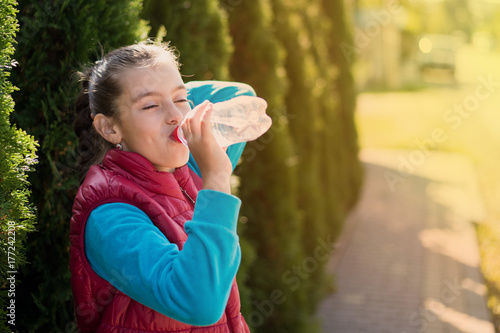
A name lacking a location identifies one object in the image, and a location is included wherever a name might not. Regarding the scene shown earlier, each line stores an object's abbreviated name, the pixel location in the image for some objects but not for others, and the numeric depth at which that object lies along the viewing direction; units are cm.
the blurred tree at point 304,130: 616
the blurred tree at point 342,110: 880
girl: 160
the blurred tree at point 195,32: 348
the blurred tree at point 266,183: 496
